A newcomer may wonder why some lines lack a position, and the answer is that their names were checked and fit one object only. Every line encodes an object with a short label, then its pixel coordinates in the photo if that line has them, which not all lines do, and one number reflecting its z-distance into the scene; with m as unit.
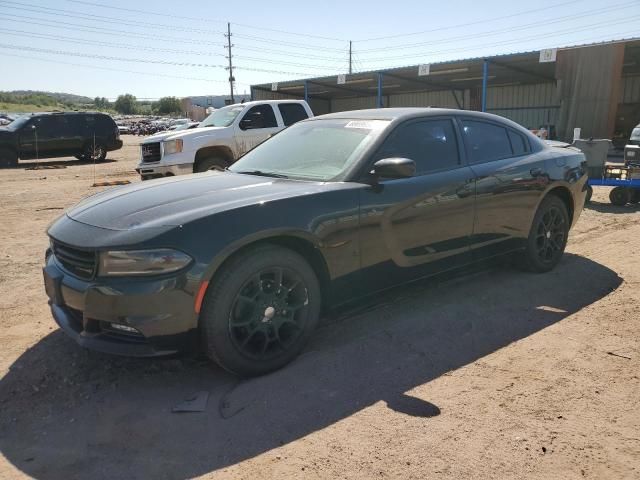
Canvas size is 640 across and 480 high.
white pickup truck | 10.17
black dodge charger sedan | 2.86
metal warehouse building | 20.00
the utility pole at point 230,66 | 67.30
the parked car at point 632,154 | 9.33
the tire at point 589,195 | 9.22
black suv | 18.78
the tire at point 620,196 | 9.05
